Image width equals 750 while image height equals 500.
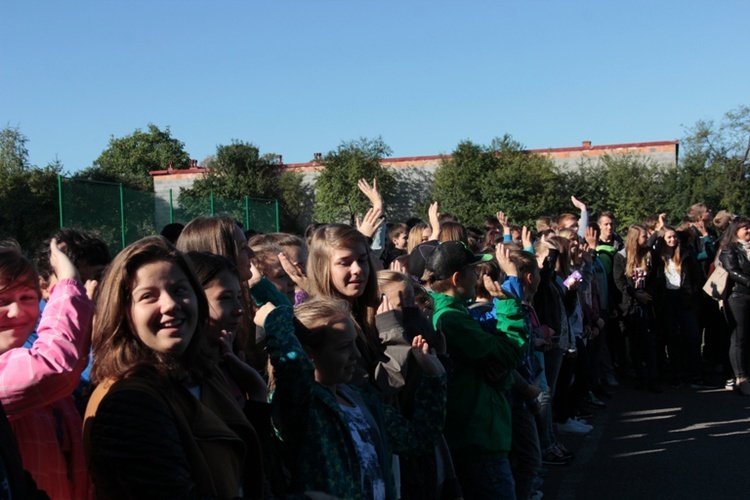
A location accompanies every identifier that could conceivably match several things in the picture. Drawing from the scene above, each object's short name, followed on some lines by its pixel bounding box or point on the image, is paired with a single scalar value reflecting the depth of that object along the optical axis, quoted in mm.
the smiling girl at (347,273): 3496
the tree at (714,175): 36062
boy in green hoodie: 4062
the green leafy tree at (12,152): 51531
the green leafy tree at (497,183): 39875
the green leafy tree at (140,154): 76000
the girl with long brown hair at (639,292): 9906
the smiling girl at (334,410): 2494
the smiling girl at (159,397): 1762
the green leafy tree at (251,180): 44456
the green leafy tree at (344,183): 43812
